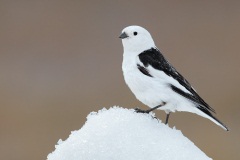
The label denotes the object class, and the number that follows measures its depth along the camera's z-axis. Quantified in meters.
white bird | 3.92
